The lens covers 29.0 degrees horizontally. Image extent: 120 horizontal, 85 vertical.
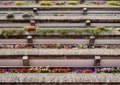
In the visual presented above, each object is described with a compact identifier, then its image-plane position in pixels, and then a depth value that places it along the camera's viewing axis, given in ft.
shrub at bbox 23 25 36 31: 78.69
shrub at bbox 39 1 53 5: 101.60
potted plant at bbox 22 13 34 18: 89.52
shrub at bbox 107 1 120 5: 104.27
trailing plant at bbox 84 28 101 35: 77.80
